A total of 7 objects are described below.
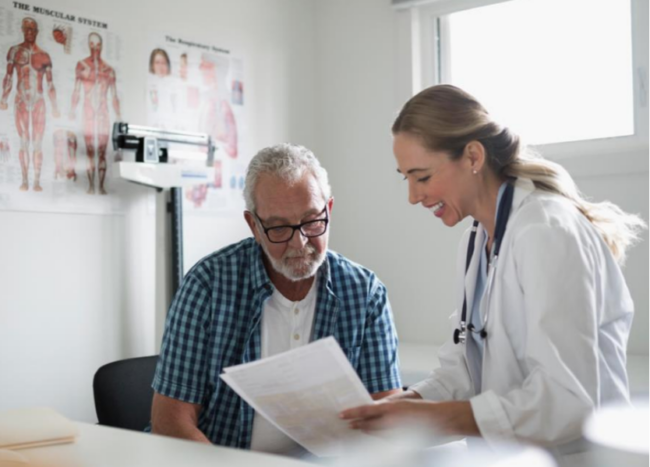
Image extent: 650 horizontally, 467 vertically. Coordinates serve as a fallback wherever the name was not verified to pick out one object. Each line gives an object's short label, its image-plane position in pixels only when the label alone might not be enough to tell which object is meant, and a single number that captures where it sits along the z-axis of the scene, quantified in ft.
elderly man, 5.94
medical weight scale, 9.41
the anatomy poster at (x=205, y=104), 10.37
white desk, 3.71
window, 9.96
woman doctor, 4.29
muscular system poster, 8.71
